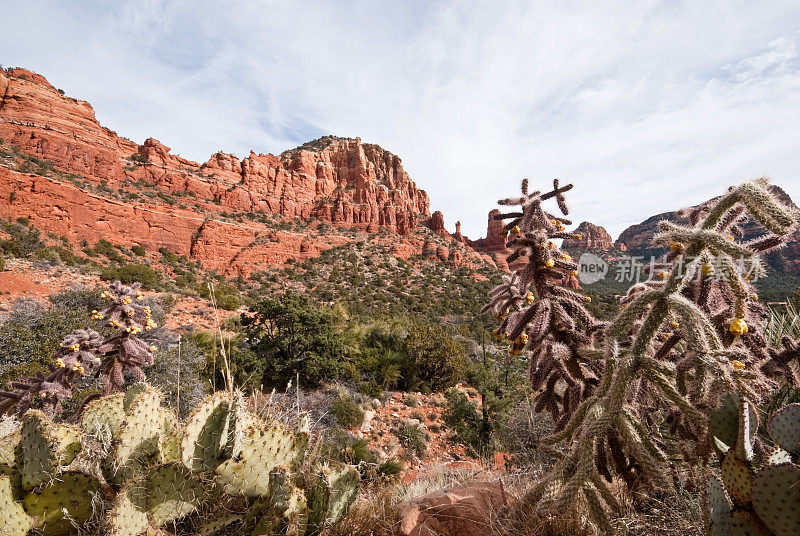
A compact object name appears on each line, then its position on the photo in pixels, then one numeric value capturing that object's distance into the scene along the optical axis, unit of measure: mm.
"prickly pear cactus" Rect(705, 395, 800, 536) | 1107
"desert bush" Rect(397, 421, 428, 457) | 8872
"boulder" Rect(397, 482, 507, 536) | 2268
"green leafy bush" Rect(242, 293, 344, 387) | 10805
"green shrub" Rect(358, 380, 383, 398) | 11086
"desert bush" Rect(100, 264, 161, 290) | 19125
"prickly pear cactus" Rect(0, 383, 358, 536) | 1970
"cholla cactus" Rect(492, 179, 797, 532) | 1141
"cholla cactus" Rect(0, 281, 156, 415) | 3545
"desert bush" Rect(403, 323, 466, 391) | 12648
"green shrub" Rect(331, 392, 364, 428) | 9000
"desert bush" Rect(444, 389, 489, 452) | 7477
